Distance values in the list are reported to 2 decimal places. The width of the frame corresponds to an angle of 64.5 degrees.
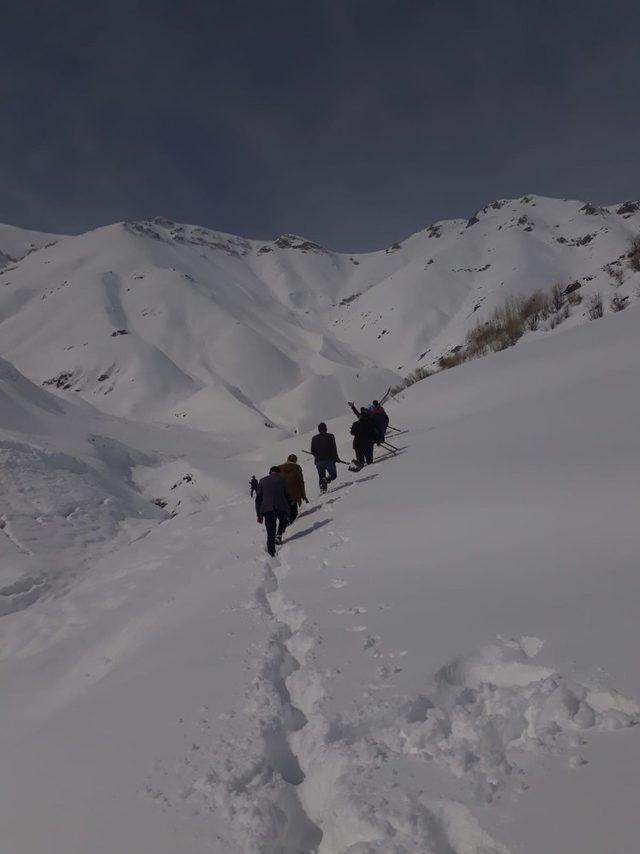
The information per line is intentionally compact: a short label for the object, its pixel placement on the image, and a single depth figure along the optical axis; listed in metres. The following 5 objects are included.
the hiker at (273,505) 7.14
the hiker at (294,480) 8.29
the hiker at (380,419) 11.09
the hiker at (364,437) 10.53
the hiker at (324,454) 10.09
